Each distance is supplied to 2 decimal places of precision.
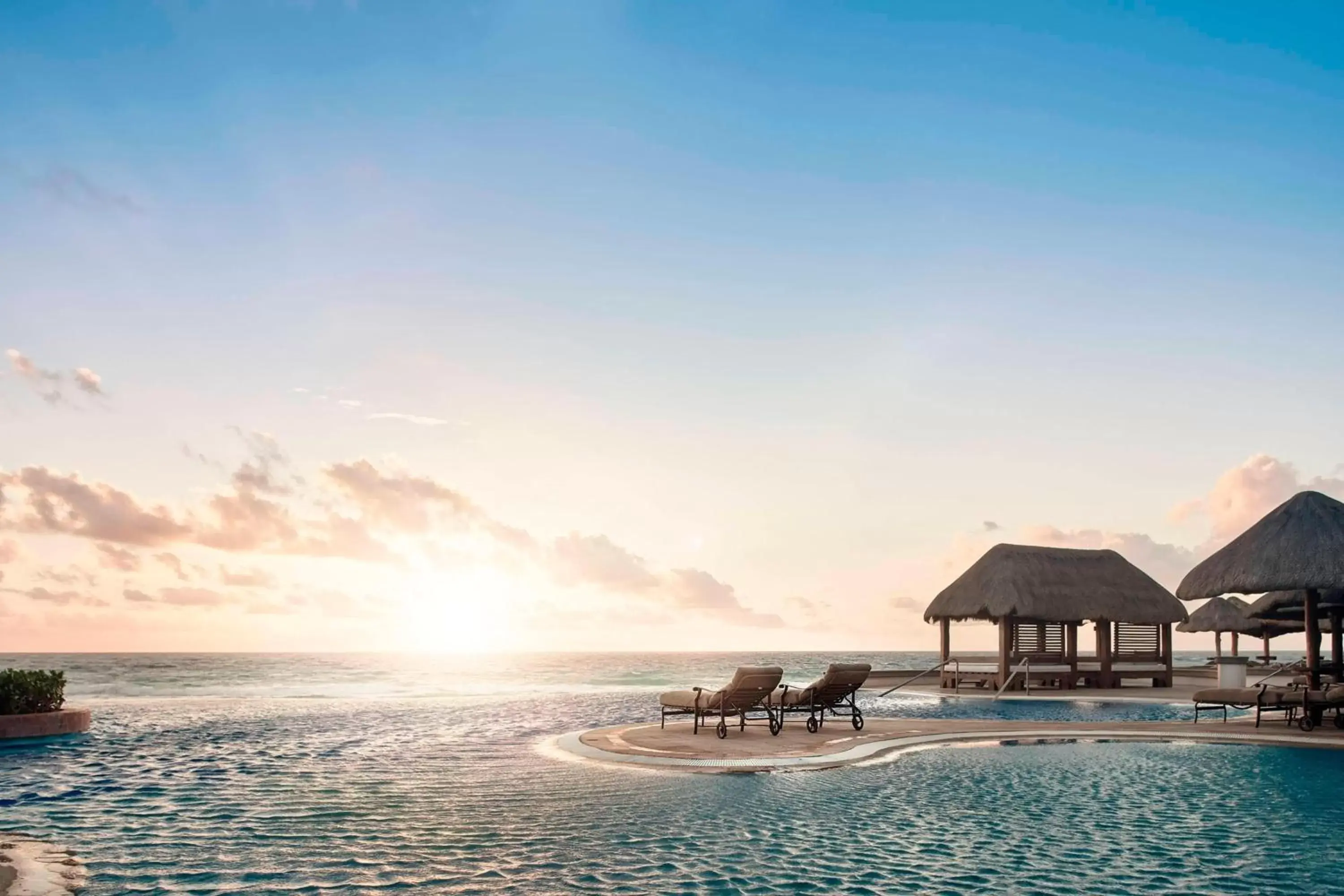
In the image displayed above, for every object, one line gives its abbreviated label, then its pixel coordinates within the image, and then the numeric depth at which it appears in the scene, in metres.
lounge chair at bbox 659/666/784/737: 15.02
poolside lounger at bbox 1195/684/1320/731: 17.09
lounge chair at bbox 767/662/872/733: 15.61
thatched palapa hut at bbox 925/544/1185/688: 29.62
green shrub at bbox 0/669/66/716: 18.34
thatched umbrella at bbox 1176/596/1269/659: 39.91
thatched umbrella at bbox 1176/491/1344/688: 18.38
